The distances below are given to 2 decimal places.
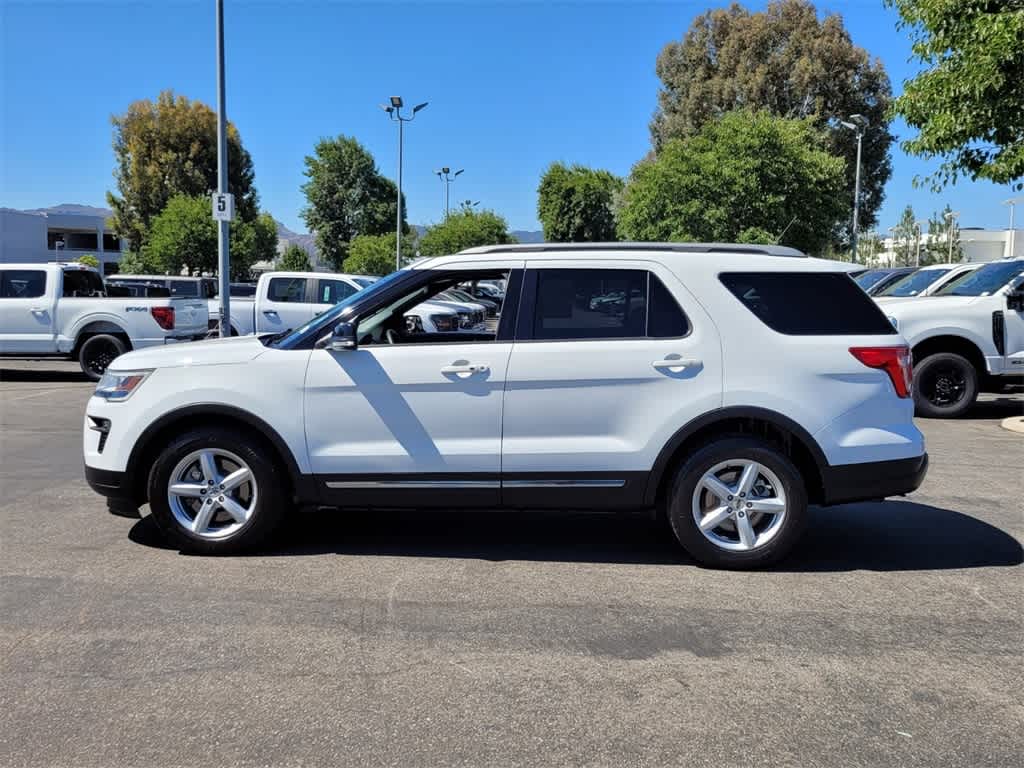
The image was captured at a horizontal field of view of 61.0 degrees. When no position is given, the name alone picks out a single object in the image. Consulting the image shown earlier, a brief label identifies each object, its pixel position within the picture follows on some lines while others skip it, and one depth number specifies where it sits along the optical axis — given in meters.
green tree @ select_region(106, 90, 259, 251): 52.06
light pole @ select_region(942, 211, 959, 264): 72.19
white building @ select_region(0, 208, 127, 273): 68.00
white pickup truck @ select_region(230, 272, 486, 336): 15.82
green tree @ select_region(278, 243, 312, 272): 58.90
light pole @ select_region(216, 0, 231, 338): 17.97
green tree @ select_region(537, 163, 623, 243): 69.50
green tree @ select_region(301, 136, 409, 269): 70.88
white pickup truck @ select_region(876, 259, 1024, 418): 10.63
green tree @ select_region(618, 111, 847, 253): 29.45
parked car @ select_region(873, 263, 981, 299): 12.79
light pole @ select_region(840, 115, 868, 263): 35.19
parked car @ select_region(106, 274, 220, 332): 25.84
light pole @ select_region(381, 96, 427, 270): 37.81
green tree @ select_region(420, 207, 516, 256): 58.81
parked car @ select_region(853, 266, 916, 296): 15.24
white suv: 4.95
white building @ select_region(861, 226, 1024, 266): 74.94
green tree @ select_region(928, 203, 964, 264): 71.69
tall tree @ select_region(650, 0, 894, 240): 42.66
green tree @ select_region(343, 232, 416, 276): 50.56
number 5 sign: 17.78
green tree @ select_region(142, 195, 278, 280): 39.88
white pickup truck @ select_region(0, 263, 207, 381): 14.20
